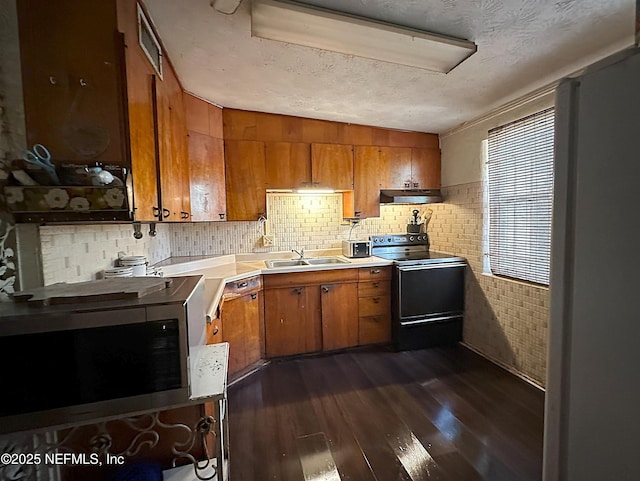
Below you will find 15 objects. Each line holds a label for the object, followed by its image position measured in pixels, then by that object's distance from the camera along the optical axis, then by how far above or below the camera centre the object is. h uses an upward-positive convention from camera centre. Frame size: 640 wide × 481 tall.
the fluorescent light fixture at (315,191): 2.89 +0.39
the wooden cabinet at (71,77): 0.96 +0.54
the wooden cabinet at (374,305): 2.86 -0.83
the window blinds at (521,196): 2.11 +0.22
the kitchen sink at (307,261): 2.97 -0.38
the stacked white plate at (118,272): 1.40 -0.21
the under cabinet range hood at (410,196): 3.03 +0.31
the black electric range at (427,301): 2.82 -0.79
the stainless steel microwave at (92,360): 0.74 -0.36
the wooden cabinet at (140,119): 1.08 +0.48
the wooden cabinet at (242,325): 2.27 -0.84
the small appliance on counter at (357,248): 3.07 -0.25
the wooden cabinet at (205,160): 2.27 +0.59
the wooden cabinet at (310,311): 2.64 -0.83
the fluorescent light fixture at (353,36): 1.26 +0.95
